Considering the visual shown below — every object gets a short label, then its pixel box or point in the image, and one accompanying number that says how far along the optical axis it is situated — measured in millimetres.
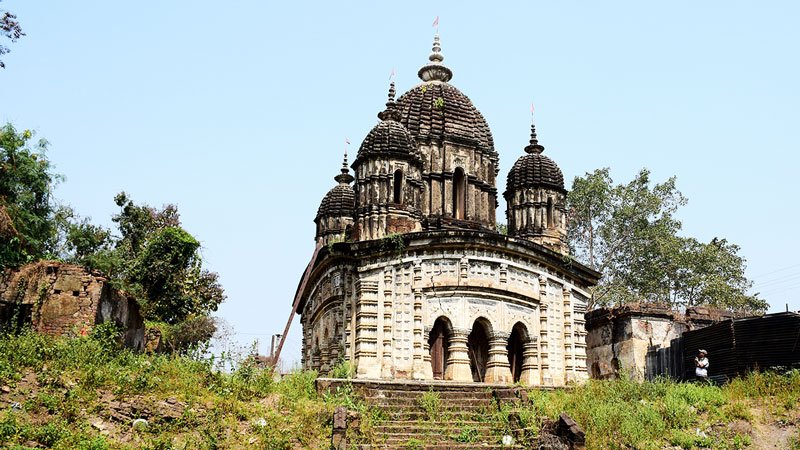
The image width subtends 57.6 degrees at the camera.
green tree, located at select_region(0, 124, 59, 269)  19375
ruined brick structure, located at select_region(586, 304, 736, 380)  21531
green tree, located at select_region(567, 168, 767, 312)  34438
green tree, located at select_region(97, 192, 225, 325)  28094
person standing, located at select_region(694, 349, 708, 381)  17250
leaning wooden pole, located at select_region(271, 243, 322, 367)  19734
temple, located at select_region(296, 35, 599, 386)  19453
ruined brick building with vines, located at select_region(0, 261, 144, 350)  15898
